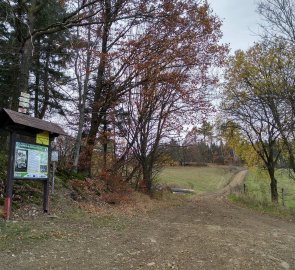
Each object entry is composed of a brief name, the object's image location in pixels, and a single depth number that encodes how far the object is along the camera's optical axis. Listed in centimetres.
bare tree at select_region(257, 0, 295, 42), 1194
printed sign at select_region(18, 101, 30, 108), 671
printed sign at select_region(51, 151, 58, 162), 807
